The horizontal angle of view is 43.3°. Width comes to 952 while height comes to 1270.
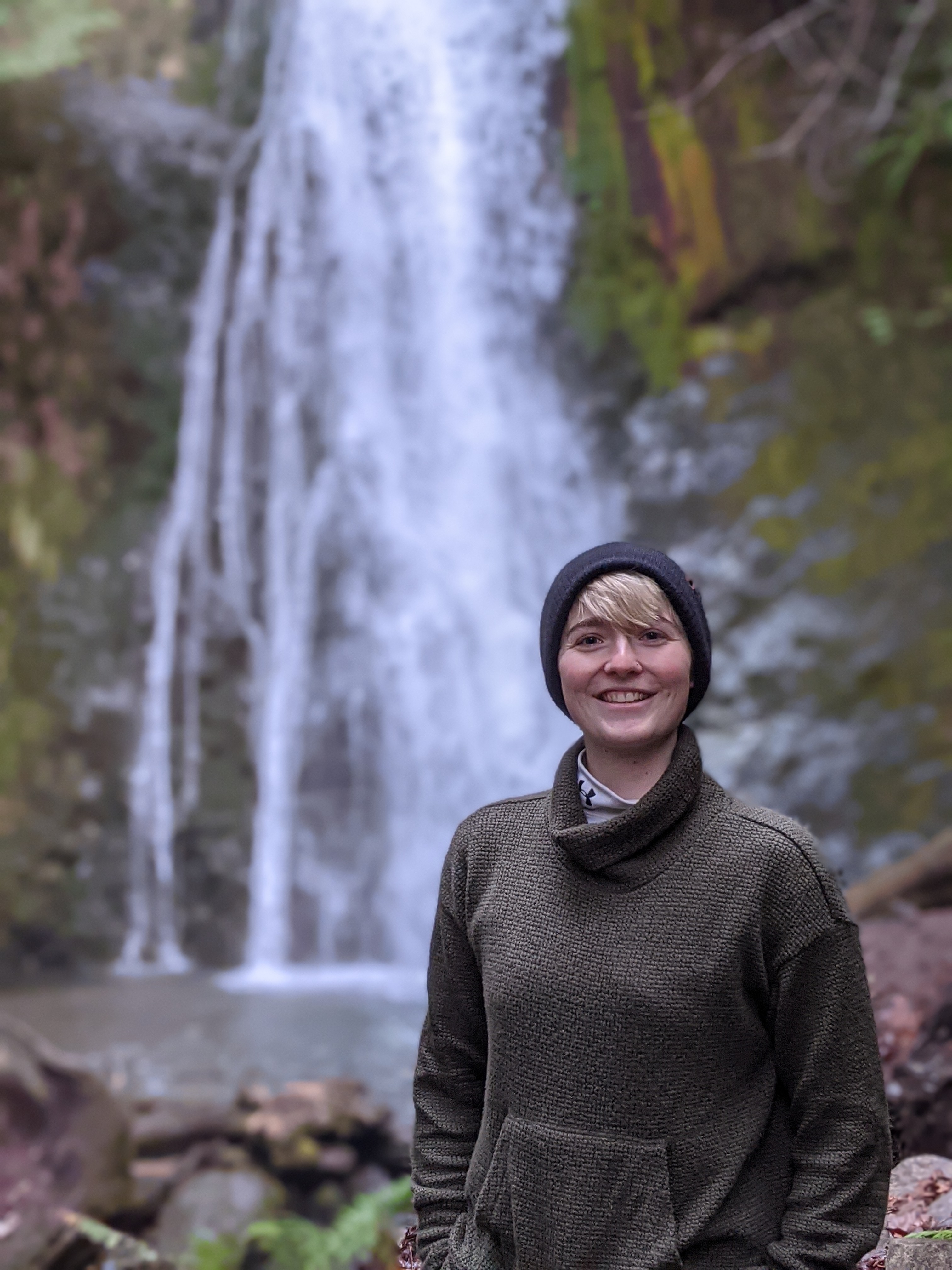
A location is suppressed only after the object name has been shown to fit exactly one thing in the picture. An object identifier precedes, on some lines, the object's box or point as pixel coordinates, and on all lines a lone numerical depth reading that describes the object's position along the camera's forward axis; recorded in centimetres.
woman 126
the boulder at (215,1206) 430
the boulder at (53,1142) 418
